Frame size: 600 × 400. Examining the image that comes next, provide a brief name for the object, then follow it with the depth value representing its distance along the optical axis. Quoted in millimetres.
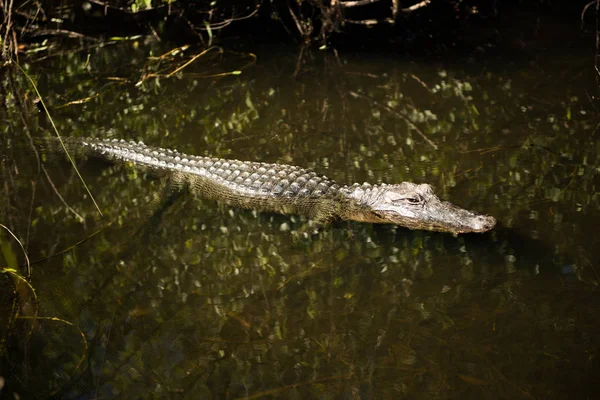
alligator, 4430
